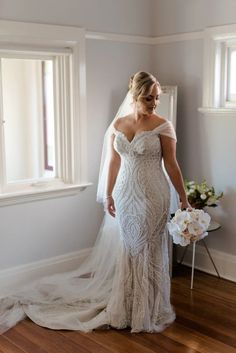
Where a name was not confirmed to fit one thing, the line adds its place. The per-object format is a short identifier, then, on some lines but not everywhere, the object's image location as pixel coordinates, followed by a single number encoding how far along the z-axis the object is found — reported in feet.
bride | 10.59
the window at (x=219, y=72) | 13.35
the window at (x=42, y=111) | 12.43
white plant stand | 13.15
